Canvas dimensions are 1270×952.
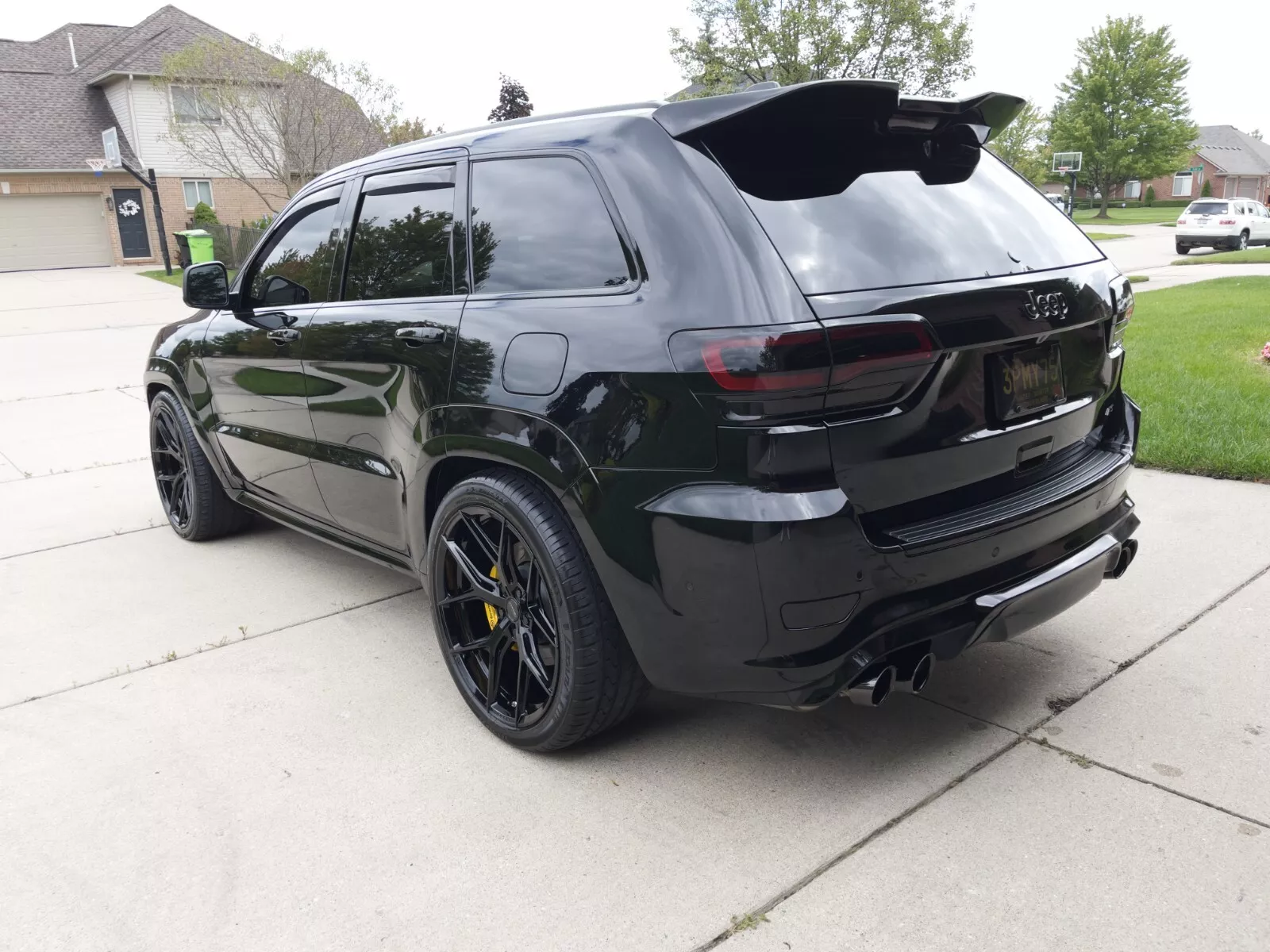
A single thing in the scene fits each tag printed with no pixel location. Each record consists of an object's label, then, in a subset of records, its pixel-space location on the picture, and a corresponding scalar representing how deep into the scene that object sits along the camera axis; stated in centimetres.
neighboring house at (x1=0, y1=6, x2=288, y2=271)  3362
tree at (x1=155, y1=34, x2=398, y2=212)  2755
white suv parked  2830
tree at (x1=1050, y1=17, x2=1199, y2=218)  5741
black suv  242
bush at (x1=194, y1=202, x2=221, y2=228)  3350
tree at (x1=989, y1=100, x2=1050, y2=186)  5047
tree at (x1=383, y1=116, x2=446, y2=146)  2959
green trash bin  2755
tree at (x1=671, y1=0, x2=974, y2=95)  3450
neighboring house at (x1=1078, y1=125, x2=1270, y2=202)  7931
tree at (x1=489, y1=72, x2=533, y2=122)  5600
